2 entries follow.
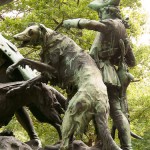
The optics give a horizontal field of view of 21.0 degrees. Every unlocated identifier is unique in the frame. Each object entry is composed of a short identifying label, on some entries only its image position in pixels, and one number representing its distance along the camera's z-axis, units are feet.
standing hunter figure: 17.38
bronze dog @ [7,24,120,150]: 15.52
